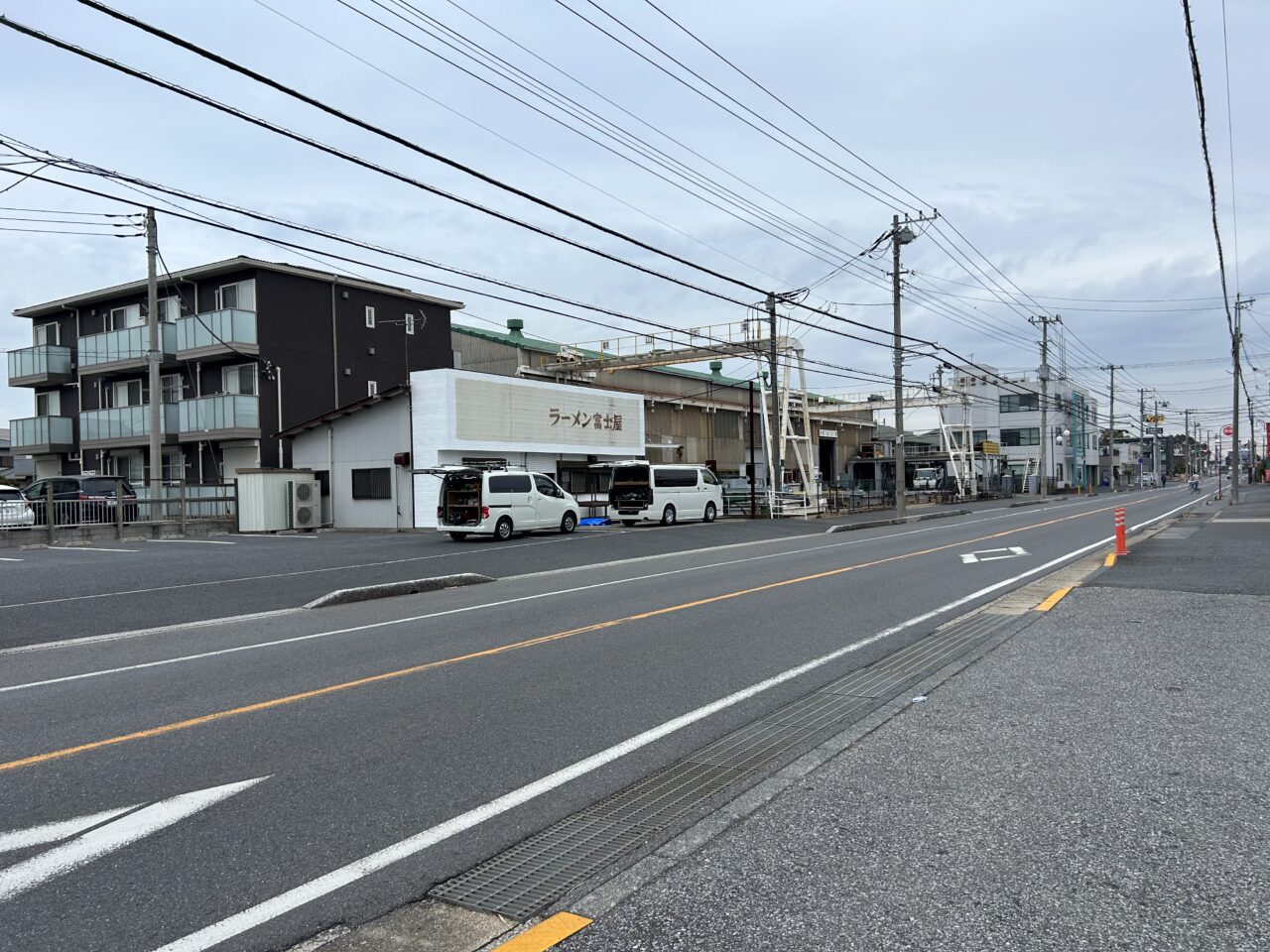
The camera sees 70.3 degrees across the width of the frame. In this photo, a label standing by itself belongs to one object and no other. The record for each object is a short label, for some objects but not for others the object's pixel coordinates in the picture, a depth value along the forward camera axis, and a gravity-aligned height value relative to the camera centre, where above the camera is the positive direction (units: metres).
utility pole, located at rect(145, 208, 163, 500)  26.09 +3.87
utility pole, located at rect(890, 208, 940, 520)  36.00 +4.88
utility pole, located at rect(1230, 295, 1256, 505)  40.53 +2.21
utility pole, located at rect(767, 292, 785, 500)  33.22 +1.50
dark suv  24.08 -0.34
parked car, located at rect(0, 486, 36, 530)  23.72 -0.57
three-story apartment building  32.81 +4.96
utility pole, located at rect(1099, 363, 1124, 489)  80.62 +3.51
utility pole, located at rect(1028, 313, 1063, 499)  57.56 +5.52
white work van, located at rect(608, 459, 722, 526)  30.84 -0.65
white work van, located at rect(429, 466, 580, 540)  24.14 -0.67
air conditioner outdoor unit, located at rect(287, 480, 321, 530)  30.06 -0.65
